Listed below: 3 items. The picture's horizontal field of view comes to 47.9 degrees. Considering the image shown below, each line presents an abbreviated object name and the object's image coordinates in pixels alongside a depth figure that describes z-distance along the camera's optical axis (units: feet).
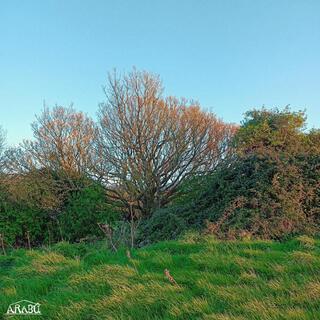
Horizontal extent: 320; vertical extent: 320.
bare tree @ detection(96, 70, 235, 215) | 53.36
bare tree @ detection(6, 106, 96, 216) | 54.13
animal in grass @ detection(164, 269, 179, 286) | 14.88
